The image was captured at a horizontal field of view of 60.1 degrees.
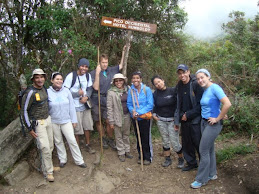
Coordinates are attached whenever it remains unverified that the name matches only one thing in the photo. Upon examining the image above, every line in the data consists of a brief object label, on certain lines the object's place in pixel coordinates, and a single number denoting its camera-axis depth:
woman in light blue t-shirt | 3.57
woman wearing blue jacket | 4.65
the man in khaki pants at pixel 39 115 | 3.96
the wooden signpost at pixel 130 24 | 4.99
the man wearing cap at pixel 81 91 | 4.76
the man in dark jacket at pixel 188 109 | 4.11
